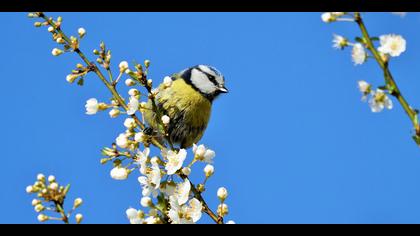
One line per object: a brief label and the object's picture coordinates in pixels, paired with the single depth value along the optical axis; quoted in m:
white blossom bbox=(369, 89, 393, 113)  2.97
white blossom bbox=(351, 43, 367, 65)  2.88
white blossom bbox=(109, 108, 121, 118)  4.38
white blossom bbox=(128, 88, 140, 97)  4.52
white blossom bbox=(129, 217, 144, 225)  3.67
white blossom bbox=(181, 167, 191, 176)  4.03
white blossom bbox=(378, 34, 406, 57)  2.82
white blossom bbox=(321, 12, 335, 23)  2.90
